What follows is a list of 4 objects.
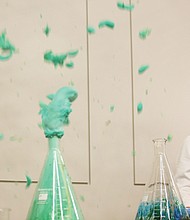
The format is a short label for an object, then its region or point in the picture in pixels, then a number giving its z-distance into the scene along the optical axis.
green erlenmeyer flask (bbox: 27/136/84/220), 1.75
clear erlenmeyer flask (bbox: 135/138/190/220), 1.87
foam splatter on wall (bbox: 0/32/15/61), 2.50
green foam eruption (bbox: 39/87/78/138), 1.86
